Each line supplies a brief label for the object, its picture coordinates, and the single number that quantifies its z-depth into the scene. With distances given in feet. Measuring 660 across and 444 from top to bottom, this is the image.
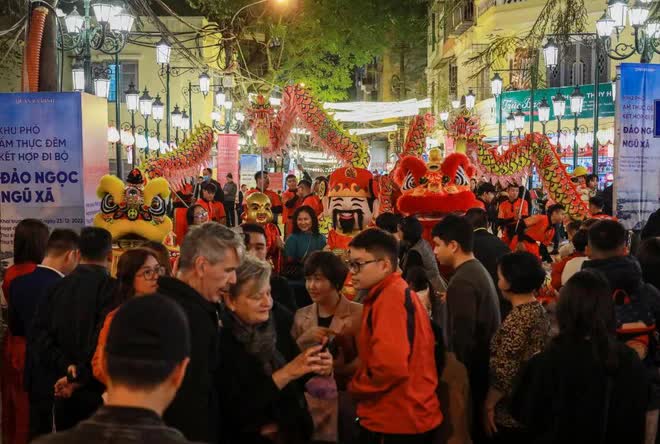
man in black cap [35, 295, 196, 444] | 8.61
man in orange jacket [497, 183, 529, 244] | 49.08
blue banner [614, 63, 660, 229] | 30.42
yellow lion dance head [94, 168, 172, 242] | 31.22
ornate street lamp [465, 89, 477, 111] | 87.97
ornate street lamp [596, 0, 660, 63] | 41.65
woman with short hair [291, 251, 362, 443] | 16.53
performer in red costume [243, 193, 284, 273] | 37.17
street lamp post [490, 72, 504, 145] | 85.97
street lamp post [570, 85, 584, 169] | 78.12
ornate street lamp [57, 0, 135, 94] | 47.65
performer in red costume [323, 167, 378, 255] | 37.55
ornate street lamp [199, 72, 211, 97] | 86.30
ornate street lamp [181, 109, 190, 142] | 105.81
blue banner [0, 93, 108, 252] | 26.99
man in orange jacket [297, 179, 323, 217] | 47.73
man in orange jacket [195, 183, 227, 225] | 49.55
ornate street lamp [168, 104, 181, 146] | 91.33
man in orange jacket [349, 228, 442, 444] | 16.11
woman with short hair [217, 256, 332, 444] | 14.01
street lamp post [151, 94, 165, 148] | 82.34
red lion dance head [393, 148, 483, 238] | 38.42
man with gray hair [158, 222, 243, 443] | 12.59
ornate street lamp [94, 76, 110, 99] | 64.54
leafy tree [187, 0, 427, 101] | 128.74
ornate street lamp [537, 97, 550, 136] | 84.29
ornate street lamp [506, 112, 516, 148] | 95.09
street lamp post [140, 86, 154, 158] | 84.12
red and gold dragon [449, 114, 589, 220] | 42.70
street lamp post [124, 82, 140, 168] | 78.64
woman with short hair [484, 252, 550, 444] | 18.33
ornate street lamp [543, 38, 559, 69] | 54.24
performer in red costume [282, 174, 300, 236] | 51.34
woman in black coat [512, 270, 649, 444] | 15.56
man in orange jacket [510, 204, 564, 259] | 42.70
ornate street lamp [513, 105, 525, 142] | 89.51
